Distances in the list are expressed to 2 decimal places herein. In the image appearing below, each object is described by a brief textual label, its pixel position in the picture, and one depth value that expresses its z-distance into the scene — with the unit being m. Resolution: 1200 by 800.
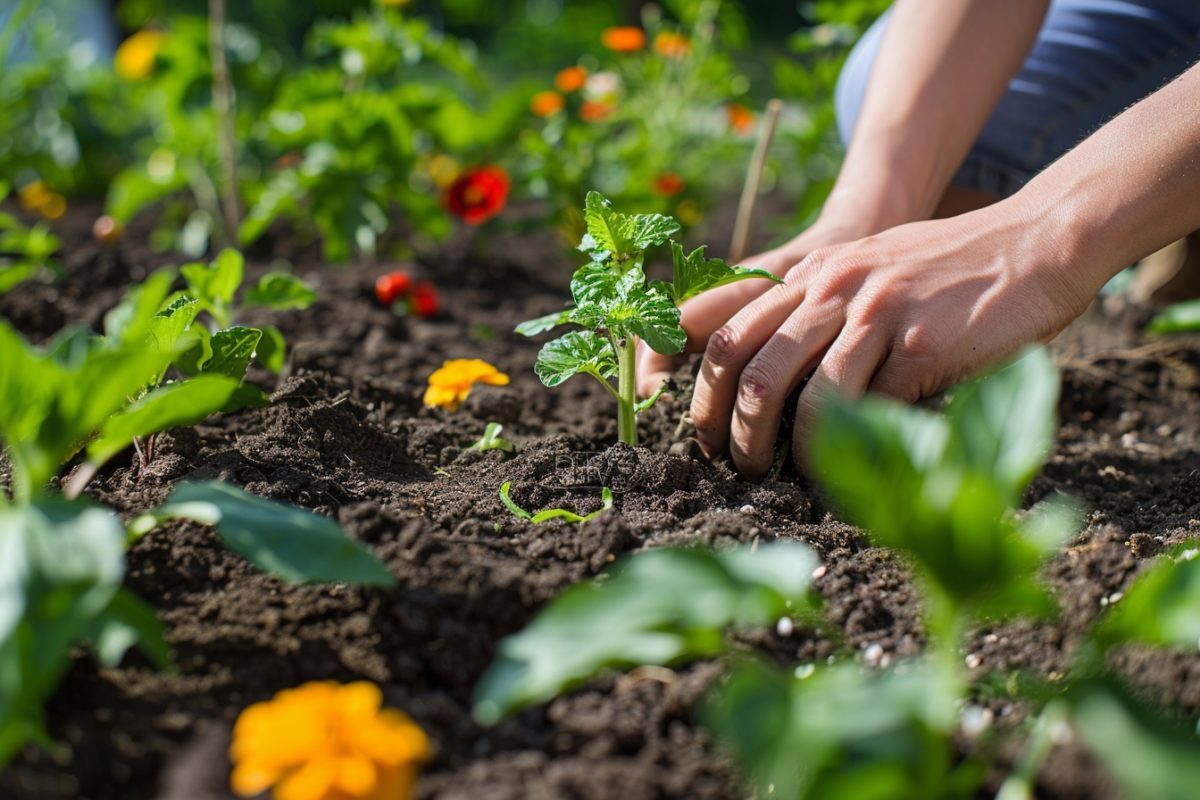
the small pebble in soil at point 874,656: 0.76
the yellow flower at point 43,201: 1.63
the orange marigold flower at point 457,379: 0.94
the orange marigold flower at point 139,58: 1.42
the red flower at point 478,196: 1.31
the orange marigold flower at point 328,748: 0.65
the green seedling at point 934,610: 0.64
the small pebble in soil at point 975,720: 0.73
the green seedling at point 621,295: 0.83
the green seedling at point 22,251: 1.09
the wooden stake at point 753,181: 1.12
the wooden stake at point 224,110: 1.22
